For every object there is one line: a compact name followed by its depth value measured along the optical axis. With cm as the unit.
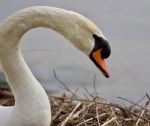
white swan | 698
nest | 948
